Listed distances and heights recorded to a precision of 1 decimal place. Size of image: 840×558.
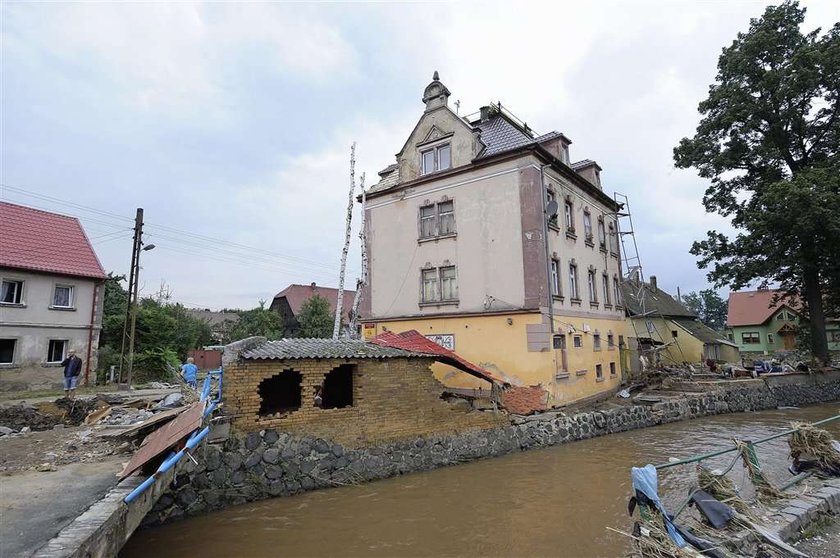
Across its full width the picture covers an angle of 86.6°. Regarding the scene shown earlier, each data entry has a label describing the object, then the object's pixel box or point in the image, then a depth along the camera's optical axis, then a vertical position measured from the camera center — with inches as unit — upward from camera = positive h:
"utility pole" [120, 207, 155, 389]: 866.8 +172.9
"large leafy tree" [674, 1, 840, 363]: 860.0 +404.6
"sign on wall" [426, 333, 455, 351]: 750.4 +12.7
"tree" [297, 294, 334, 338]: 1481.3 +102.9
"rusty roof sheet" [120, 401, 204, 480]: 255.6 -54.3
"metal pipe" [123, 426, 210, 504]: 213.3 -61.2
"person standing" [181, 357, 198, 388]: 612.9 -31.6
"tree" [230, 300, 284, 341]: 1421.0 +81.8
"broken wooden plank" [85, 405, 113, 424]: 482.1 -69.0
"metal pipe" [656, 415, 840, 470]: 224.0 -59.8
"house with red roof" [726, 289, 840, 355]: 1946.4 +85.9
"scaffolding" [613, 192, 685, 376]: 1004.6 +161.3
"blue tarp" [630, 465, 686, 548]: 199.6 -62.0
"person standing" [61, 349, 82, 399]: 618.5 -28.1
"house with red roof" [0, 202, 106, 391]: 816.3 +106.9
